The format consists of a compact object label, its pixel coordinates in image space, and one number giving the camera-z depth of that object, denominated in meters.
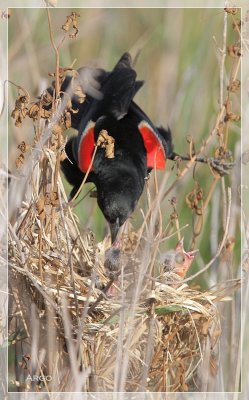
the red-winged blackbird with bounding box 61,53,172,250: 6.98
